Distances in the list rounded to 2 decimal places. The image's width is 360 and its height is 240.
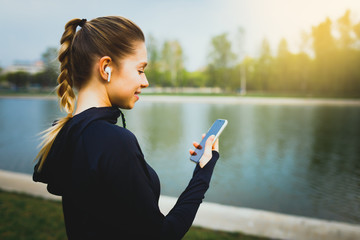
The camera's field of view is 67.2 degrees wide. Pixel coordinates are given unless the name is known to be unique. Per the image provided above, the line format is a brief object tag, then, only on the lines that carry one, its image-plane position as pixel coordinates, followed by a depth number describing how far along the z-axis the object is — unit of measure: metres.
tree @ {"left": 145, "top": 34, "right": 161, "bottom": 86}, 58.16
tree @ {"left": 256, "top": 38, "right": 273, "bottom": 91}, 53.03
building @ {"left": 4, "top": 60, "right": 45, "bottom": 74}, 132.50
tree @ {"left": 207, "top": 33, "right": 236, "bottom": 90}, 54.72
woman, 0.88
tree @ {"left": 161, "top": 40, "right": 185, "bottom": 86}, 57.78
